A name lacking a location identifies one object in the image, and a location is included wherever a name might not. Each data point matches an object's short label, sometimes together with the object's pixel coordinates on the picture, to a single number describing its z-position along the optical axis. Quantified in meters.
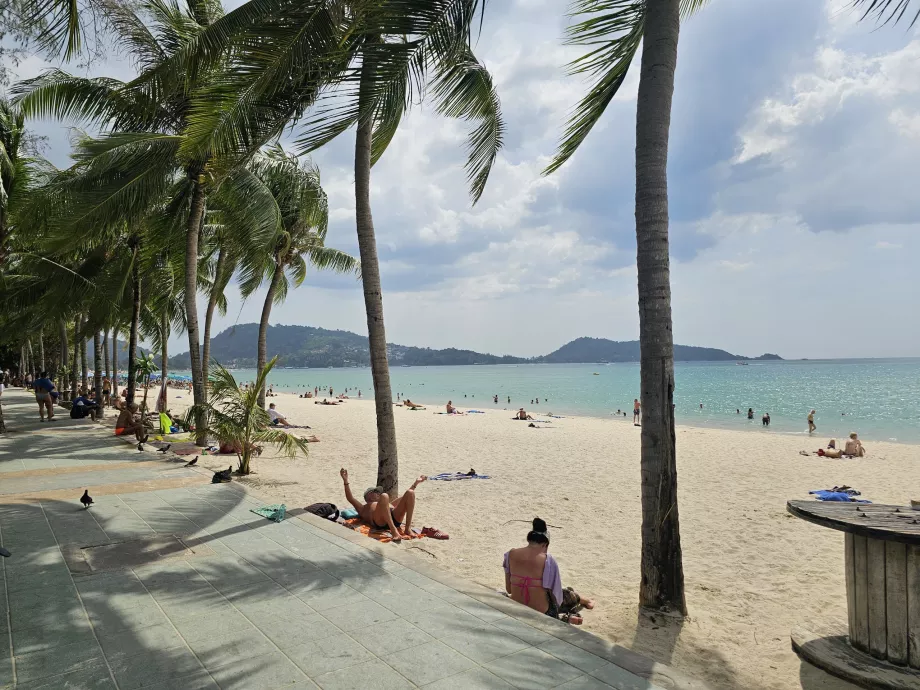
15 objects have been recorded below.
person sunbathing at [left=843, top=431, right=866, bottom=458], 16.89
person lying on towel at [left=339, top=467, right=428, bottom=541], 6.45
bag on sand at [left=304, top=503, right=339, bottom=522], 6.63
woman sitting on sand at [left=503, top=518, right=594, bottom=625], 4.23
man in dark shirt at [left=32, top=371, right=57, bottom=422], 16.40
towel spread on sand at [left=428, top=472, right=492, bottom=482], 11.36
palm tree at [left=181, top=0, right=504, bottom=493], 4.64
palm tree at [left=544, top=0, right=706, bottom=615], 4.59
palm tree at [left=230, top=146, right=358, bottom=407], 13.38
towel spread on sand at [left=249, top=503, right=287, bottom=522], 6.13
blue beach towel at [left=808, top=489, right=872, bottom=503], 9.62
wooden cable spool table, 3.31
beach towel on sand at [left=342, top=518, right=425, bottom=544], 6.30
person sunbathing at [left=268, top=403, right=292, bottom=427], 19.25
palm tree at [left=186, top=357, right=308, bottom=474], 9.37
